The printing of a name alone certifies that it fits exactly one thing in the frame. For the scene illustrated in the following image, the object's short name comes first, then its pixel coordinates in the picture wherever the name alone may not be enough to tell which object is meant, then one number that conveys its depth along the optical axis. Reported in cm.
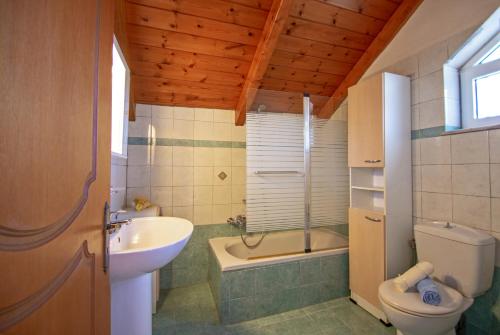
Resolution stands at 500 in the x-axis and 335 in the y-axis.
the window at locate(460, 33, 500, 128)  153
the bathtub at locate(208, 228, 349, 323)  179
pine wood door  30
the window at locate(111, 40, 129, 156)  163
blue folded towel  129
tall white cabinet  178
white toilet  125
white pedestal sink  95
